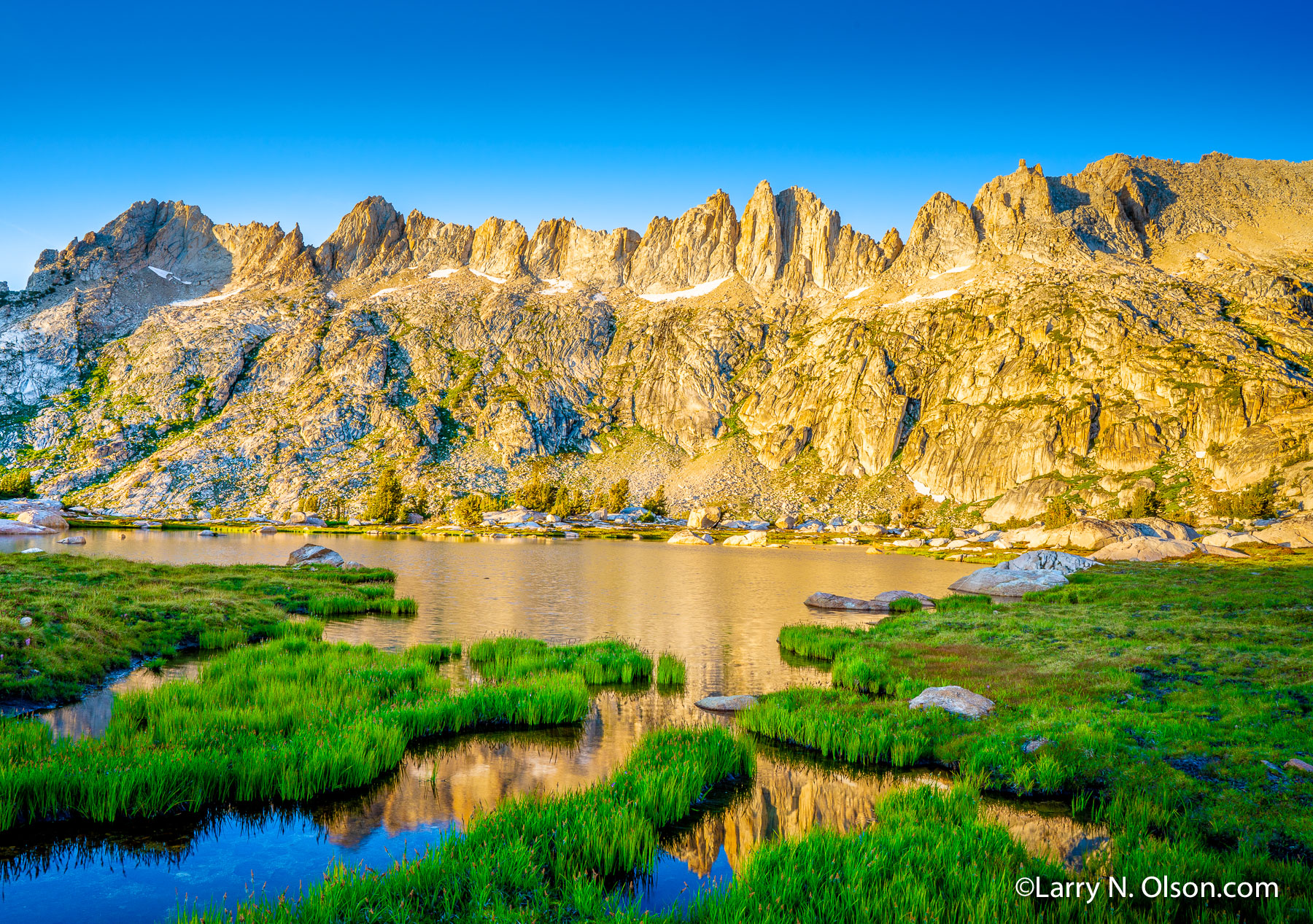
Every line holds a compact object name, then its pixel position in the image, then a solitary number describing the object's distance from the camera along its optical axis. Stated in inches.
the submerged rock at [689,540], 4940.9
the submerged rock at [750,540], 4899.1
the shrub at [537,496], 7003.0
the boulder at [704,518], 6653.5
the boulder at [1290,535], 3548.2
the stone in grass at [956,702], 753.0
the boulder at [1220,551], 3051.2
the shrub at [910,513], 6658.5
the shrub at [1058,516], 5196.9
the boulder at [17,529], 3543.3
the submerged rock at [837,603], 1839.3
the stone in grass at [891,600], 1792.9
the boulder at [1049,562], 2468.0
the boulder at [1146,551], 3051.2
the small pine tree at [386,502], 6284.5
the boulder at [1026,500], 6643.7
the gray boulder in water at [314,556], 2327.8
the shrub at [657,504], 7194.9
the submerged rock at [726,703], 843.4
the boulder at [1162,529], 3838.6
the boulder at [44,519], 3846.0
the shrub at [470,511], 6210.6
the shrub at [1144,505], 5147.6
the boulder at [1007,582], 2098.9
